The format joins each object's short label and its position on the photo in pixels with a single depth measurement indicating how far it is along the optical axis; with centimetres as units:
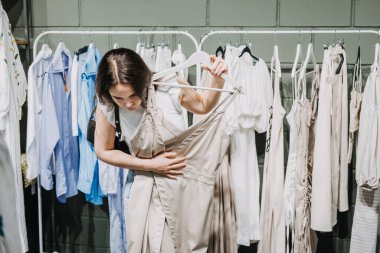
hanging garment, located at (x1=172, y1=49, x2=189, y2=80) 235
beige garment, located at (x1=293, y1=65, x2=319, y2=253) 213
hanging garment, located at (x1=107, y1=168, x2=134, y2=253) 243
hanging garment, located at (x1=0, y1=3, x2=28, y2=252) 227
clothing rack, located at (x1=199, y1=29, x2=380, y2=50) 220
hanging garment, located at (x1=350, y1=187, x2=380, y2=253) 215
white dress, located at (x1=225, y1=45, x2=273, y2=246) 219
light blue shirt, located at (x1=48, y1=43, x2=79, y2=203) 249
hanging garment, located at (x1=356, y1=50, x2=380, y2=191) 203
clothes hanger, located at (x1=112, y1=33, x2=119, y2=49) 268
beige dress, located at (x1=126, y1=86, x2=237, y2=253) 170
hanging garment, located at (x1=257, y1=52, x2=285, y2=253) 215
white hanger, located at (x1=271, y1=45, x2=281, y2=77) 214
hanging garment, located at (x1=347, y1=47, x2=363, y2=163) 214
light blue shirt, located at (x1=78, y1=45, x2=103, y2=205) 241
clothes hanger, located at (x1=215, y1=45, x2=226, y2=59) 230
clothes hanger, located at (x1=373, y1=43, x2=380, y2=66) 207
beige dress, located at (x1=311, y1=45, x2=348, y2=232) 210
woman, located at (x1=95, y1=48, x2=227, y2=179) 159
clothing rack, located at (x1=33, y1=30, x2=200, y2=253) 236
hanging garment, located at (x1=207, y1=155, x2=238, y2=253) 215
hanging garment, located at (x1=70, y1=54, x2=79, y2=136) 242
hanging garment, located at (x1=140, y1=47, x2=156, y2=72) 235
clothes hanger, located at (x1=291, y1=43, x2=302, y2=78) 214
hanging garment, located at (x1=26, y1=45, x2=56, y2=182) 243
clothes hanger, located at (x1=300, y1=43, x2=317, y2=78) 214
